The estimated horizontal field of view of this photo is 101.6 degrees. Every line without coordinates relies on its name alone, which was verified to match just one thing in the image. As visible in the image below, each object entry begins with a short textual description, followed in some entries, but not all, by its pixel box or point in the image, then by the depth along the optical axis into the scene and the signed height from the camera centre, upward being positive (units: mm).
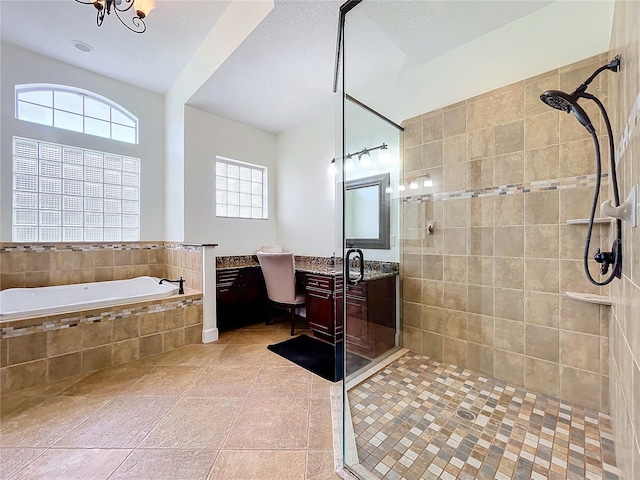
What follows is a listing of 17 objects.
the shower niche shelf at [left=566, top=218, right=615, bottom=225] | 1506 +105
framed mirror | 2539 +304
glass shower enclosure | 2082 +152
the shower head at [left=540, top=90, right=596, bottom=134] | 1170 +637
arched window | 2830 +1513
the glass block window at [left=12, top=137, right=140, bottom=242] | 2793 +528
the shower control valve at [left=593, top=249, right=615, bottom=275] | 1159 -91
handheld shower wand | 1091 +499
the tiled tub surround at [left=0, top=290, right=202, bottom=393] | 1921 -861
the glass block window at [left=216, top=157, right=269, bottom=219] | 3654 +729
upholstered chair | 2962 -478
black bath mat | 2121 -1140
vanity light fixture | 2545 +827
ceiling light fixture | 1710 +1610
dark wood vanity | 2186 -700
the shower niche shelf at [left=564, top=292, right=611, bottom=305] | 1525 -363
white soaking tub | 2141 -582
